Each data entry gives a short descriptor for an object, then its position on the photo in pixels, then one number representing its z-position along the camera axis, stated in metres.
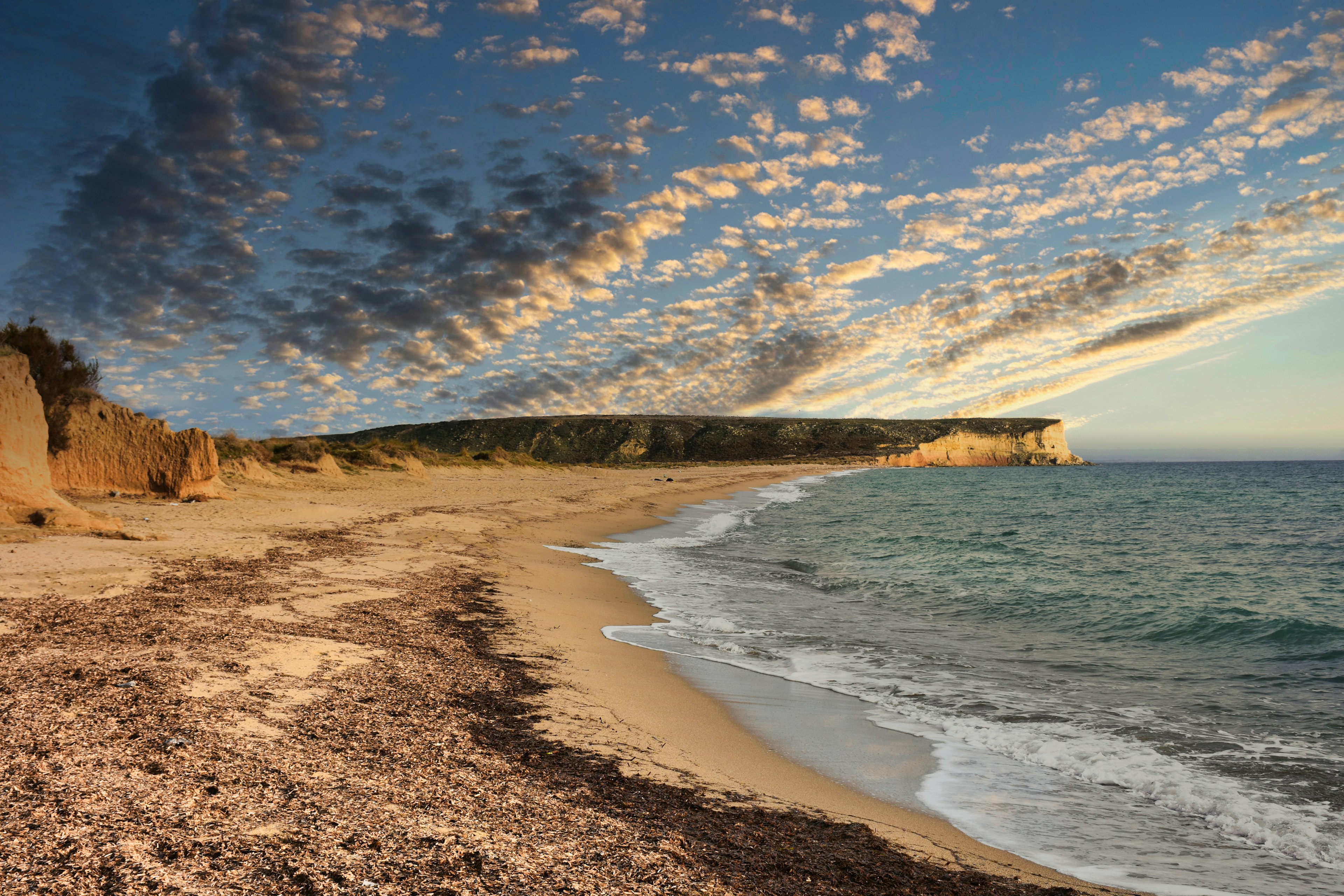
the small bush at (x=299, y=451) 24.56
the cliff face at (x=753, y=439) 124.31
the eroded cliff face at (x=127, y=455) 14.46
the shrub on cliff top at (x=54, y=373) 13.92
